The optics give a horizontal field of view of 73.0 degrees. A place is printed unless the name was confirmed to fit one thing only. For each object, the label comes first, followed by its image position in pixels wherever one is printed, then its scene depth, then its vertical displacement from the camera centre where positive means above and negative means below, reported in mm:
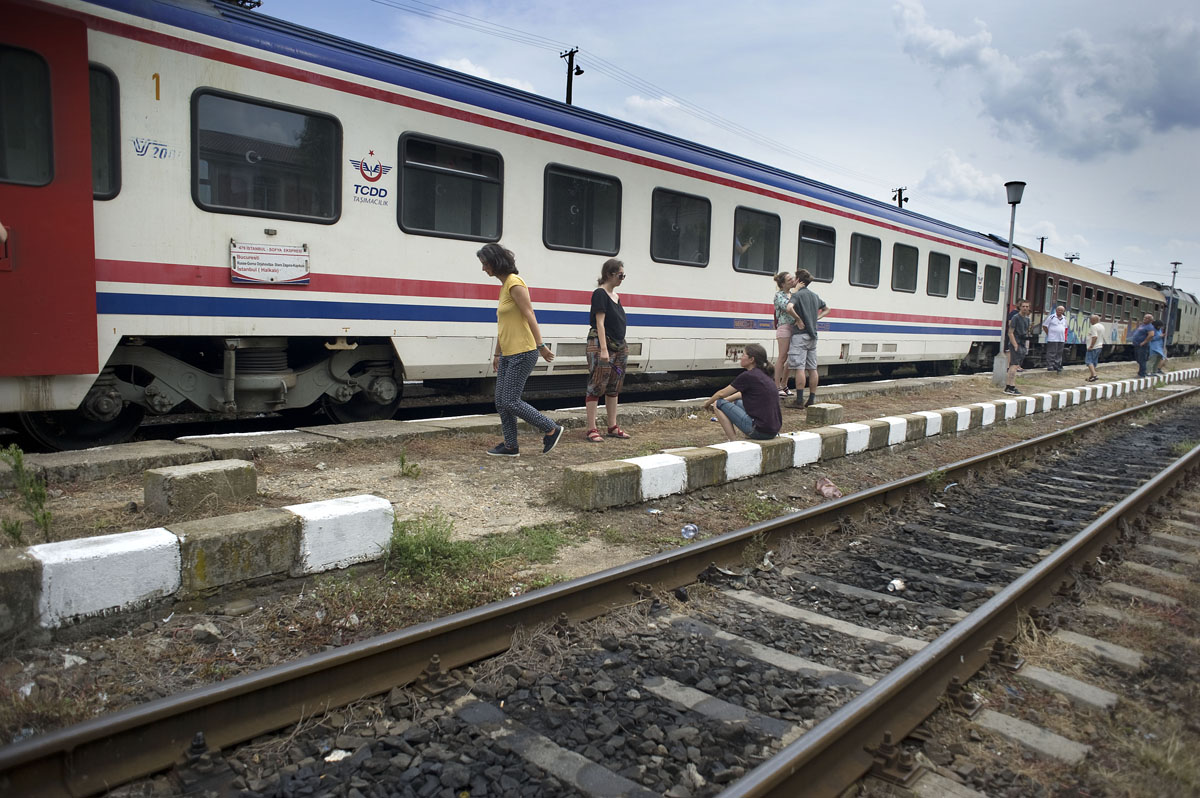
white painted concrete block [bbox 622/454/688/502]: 5375 -973
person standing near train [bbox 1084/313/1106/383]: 17625 +65
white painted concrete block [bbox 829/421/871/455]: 7531 -934
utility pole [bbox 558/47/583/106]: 24270 +7752
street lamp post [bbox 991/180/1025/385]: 15039 +2187
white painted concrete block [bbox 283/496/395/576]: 3676 -990
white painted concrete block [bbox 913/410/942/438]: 9055 -928
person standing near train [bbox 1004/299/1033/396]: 13734 +34
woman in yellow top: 5793 -113
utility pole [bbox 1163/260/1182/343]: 32888 +1228
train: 5191 +844
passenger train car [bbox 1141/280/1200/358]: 34312 +1316
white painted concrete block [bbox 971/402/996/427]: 10444 -936
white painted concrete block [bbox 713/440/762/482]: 6066 -955
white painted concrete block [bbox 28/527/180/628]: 2949 -992
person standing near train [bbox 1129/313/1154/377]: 18312 +178
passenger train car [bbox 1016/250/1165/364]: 20844 +1380
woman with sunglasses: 6539 -117
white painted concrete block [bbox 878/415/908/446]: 8258 -936
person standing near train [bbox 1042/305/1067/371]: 17906 +320
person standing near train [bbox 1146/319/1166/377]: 19952 -72
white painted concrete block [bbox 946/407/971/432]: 9712 -934
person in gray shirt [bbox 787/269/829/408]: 9344 +39
